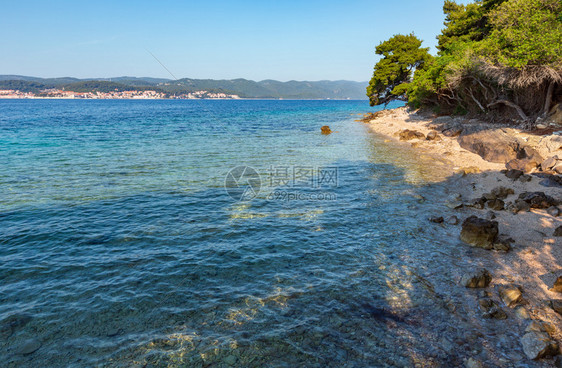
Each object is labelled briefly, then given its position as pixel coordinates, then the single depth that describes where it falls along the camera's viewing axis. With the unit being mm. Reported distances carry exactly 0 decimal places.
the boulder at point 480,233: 11805
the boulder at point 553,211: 13461
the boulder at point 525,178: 18125
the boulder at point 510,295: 8445
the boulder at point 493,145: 23438
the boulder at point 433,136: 35472
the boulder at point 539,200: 14344
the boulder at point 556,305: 7957
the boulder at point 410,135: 39188
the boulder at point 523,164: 20156
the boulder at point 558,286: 8762
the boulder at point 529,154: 20912
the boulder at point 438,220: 14205
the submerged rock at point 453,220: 13985
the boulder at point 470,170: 21781
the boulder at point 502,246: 11359
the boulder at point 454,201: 15914
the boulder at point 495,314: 8031
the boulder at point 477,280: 9344
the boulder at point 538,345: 6715
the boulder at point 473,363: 6590
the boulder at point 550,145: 21172
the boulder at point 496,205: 15073
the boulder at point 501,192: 16594
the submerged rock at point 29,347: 7145
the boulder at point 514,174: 18856
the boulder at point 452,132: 35188
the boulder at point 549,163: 19375
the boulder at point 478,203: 15545
